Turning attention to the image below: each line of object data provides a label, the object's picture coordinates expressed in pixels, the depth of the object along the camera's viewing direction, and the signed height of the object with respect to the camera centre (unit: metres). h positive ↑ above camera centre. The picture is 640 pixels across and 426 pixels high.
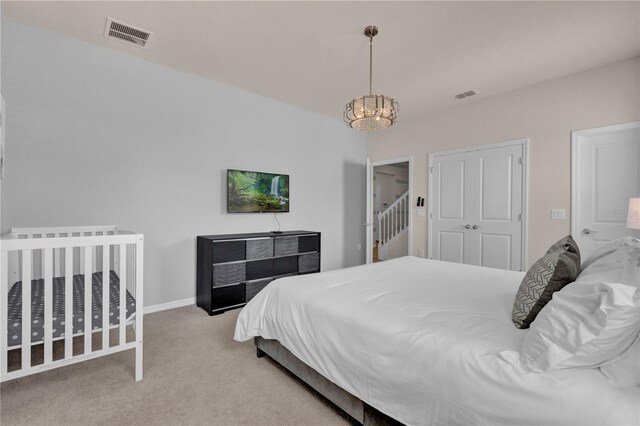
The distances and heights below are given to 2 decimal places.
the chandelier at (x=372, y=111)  2.40 +0.82
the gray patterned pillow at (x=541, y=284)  1.26 -0.30
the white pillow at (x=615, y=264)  1.11 -0.21
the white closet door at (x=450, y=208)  4.27 +0.08
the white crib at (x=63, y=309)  1.59 -0.60
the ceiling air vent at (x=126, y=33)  2.62 +1.60
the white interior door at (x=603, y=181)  3.04 +0.36
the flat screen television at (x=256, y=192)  3.83 +0.27
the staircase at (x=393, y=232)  6.29 -0.40
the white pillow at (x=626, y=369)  0.87 -0.46
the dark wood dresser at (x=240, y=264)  3.26 -0.62
